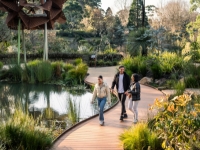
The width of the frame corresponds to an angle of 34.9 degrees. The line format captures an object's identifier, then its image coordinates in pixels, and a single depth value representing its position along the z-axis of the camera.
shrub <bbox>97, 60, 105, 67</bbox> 22.17
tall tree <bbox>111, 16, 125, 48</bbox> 29.81
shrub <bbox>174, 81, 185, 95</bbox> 9.11
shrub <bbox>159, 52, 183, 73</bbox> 12.88
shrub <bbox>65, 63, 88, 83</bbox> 14.13
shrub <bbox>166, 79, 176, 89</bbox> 11.45
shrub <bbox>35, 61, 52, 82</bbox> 13.98
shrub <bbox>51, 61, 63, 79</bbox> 14.96
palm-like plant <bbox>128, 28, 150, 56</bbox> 17.38
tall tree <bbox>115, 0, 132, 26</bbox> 39.36
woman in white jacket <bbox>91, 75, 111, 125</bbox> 6.36
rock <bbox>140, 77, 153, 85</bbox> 13.08
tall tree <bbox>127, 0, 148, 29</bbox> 31.06
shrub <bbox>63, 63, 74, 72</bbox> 15.49
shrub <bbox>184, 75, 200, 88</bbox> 10.80
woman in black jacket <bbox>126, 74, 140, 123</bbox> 6.32
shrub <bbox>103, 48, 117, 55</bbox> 24.10
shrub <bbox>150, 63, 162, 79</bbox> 12.95
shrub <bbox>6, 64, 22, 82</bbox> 14.24
